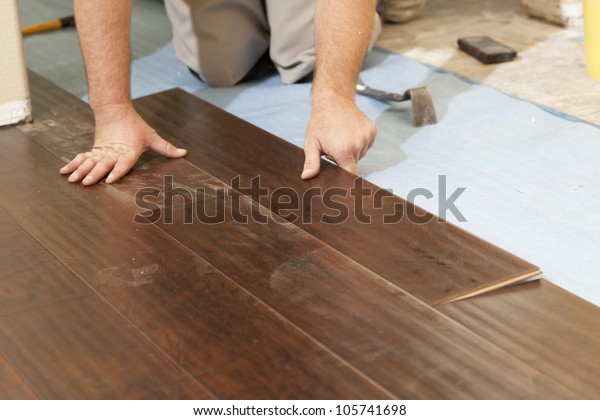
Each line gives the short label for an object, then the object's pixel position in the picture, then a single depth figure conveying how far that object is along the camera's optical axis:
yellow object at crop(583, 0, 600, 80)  2.96
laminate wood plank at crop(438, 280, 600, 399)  1.51
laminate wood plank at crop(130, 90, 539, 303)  1.78
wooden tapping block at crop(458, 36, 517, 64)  3.28
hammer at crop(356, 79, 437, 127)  2.77
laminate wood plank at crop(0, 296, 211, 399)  1.46
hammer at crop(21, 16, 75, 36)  3.95
